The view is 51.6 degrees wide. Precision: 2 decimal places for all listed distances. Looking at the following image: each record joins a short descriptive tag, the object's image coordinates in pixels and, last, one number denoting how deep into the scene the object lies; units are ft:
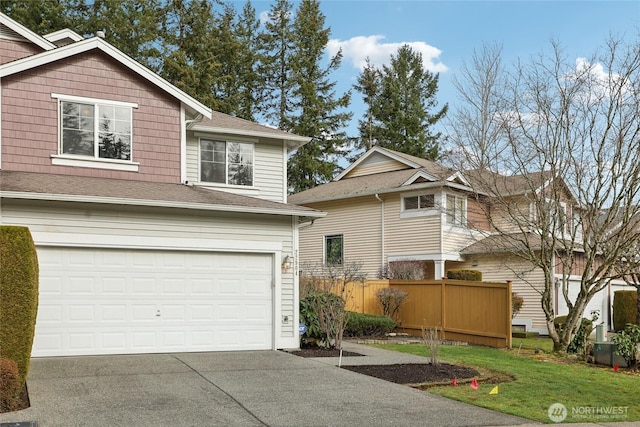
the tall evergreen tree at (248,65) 136.67
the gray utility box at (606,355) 47.73
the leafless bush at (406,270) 80.69
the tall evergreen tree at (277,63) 140.97
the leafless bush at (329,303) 48.91
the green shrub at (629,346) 46.80
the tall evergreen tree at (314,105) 136.67
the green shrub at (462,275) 75.46
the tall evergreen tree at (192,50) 119.24
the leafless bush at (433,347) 40.60
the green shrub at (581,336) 53.67
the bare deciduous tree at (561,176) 53.67
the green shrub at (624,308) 83.35
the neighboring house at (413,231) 81.30
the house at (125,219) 41.60
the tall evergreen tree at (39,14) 108.37
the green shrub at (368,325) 62.34
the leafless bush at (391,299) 69.15
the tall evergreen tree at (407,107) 153.17
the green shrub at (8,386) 26.78
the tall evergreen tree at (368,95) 157.38
